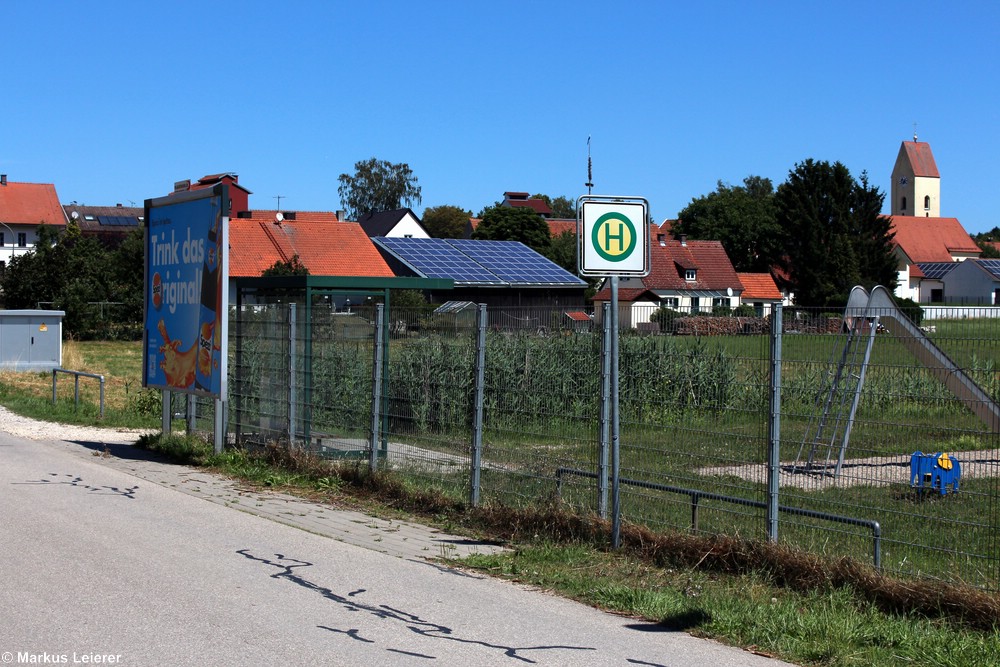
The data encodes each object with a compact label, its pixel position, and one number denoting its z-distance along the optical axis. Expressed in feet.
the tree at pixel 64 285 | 181.06
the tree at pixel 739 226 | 327.67
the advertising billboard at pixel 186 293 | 44.86
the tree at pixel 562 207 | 552.41
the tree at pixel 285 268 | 173.68
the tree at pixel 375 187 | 387.55
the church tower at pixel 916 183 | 478.59
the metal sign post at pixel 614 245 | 26.84
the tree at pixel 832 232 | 253.65
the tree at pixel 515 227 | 330.13
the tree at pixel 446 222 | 427.33
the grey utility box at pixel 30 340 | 109.09
